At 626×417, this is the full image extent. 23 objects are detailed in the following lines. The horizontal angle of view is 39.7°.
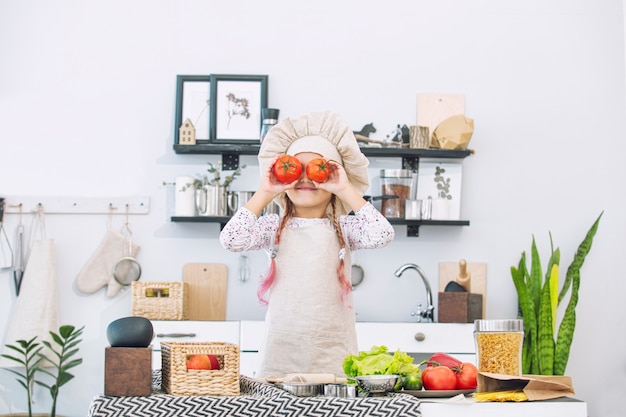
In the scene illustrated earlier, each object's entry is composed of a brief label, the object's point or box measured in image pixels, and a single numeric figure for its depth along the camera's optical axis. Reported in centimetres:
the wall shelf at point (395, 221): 396
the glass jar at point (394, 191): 402
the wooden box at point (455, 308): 385
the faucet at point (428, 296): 402
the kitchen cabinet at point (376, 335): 373
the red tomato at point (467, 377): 182
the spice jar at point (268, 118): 396
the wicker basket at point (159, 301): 380
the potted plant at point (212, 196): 400
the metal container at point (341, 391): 170
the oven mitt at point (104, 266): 407
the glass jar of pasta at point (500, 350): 186
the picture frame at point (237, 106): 412
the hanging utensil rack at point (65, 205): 412
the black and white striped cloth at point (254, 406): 161
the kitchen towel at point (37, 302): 394
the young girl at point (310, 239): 253
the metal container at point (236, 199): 399
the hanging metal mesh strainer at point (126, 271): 407
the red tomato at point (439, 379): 179
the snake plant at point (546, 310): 388
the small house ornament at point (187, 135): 404
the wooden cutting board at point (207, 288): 409
